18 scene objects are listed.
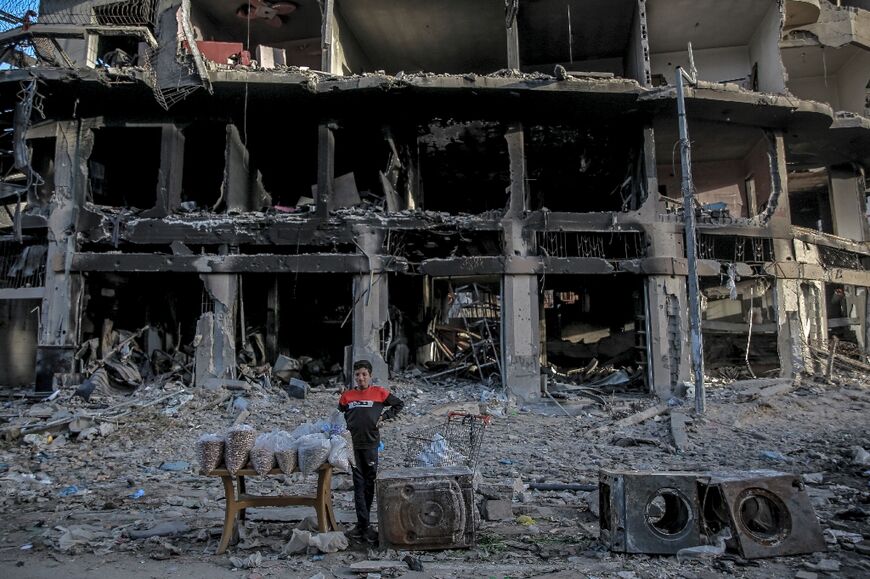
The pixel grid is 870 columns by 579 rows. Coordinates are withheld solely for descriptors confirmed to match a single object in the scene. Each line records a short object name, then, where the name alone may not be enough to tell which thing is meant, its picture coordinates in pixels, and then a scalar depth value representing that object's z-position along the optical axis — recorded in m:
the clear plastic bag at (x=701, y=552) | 4.27
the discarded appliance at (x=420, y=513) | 4.52
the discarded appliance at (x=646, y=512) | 4.38
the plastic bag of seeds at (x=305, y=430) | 5.05
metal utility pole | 10.69
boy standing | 4.92
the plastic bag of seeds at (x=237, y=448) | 4.60
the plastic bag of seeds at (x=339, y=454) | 4.68
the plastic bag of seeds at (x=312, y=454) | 4.64
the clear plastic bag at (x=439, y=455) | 6.15
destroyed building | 13.09
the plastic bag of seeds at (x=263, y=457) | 4.63
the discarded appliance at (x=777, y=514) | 4.25
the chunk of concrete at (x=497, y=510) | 5.39
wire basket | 6.16
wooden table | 4.68
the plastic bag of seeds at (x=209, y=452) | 4.56
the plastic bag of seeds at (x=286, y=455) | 4.68
